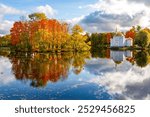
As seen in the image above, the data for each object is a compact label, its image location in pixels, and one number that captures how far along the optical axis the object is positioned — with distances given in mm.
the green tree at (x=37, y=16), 47303
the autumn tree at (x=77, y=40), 43719
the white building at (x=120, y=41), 64562
